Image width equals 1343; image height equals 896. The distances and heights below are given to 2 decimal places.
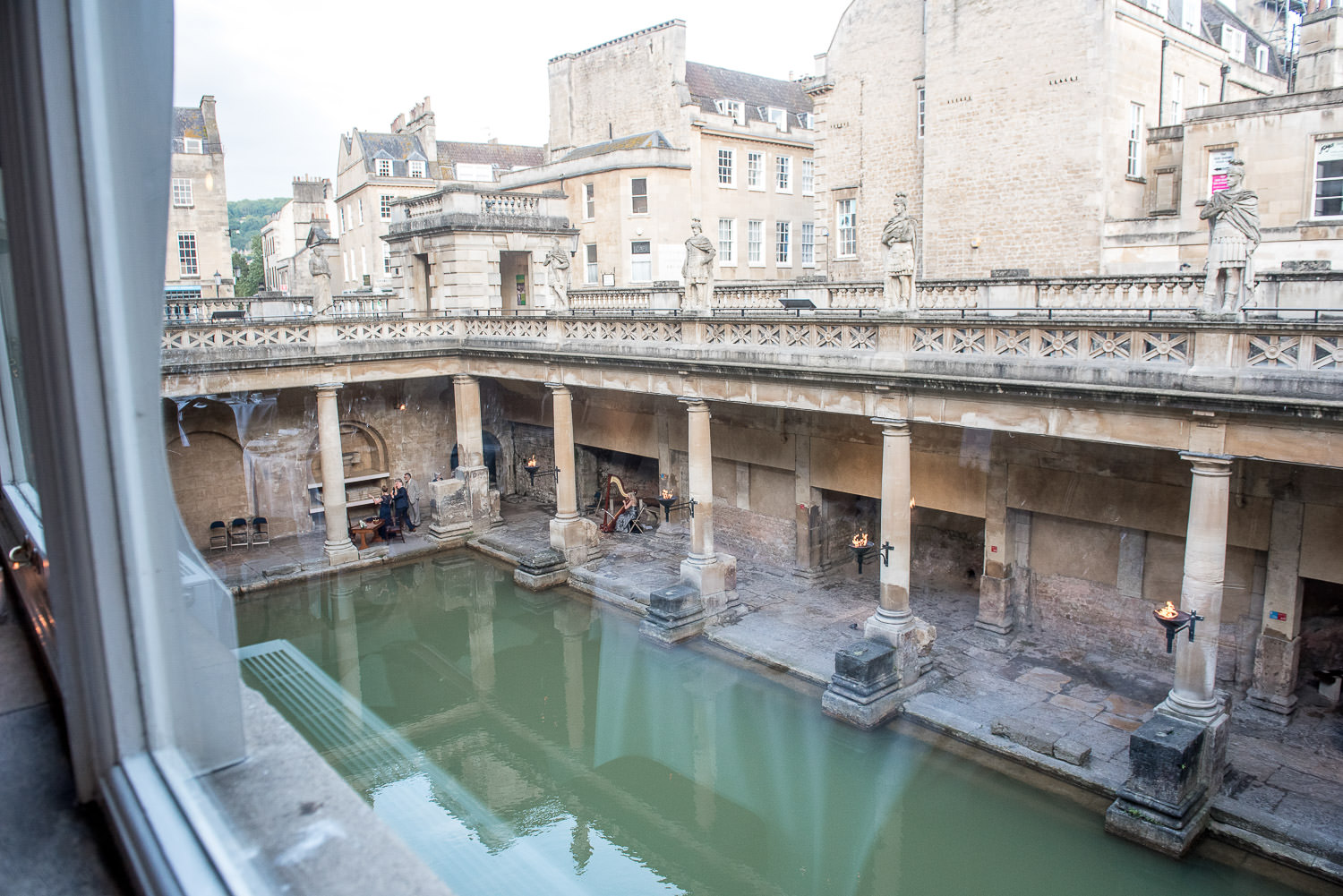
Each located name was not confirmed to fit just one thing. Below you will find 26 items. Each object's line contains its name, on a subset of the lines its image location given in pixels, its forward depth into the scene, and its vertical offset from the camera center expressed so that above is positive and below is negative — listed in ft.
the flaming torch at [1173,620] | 30.78 -10.90
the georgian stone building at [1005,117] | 57.62 +13.04
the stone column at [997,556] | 44.60 -12.61
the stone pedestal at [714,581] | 48.52 -14.95
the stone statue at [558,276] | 57.62 +2.02
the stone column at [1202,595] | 30.63 -10.18
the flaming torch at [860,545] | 46.14 -12.47
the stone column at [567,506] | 58.54 -13.02
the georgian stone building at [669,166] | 96.17 +15.42
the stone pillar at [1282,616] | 35.29 -12.50
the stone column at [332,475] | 59.47 -10.95
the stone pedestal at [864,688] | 36.52 -15.83
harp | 67.54 -14.64
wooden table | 61.39 -15.40
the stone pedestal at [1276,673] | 35.53 -14.81
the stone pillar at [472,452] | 66.28 -10.62
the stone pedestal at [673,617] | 46.09 -16.04
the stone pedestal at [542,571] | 55.26 -16.26
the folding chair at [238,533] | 52.21 -13.15
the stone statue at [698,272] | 47.42 +1.78
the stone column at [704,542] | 48.80 -12.94
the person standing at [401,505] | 65.00 -14.13
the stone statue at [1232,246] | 29.30 +1.76
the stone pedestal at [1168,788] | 28.17 -15.62
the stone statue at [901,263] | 38.40 +1.73
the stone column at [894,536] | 39.50 -10.44
